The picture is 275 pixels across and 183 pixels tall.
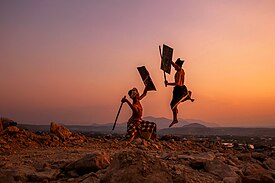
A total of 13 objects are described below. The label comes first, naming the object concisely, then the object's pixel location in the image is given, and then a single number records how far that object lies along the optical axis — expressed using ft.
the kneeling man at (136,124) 41.98
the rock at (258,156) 38.45
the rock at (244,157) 36.20
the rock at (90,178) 19.43
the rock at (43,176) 20.10
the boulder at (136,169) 17.17
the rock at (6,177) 18.53
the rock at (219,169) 24.53
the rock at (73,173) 21.36
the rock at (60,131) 42.63
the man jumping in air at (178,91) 43.60
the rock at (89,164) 21.59
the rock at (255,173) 26.00
